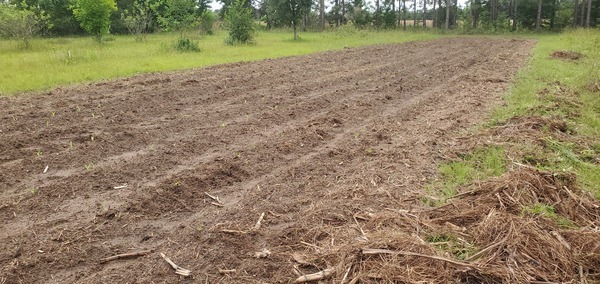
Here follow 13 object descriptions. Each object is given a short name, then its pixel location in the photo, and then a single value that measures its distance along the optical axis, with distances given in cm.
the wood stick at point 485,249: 314
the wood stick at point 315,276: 306
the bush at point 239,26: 2403
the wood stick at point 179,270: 320
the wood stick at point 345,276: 296
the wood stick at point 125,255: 339
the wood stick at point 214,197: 445
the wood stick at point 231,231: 375
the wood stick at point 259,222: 384
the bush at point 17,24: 1922
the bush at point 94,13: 1827
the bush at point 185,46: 1884
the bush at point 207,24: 3634
